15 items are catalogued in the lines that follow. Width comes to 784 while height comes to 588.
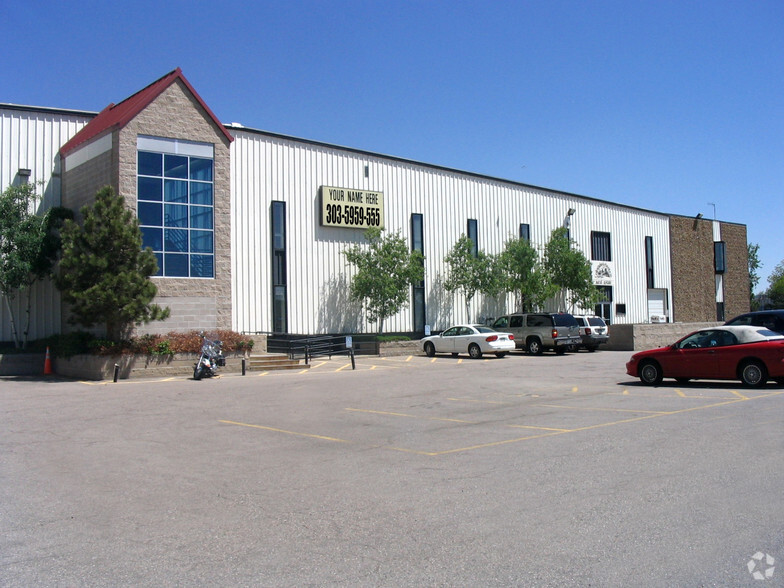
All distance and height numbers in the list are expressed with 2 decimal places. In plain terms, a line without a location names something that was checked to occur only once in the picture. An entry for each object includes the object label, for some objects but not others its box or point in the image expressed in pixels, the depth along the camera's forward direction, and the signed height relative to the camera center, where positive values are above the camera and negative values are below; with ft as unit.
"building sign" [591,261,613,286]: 163.22 +10.95
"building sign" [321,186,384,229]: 113.70 +19.34
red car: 54.34 -3.31
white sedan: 103.14 -3.28
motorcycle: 73.15 -4.00
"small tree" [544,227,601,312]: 146.10 +10.78
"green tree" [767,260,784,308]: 339.87 +14.77
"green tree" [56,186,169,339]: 74.02 +6.28
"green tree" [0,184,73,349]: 79.77 +9.87
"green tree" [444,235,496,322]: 128.98 +9.24
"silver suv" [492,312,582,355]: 111.24 -1.93
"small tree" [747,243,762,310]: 319.27 +25.55
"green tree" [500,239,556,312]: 137.08 +9.32
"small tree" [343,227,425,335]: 111.96 +7.79
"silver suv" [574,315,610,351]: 119.03 -2.18
